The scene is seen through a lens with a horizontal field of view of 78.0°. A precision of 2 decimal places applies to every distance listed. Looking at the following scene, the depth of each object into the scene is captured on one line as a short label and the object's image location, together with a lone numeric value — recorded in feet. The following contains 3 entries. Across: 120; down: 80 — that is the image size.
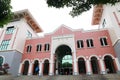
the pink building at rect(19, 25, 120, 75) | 42.61
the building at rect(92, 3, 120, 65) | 38.56
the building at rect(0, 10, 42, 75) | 47.90
